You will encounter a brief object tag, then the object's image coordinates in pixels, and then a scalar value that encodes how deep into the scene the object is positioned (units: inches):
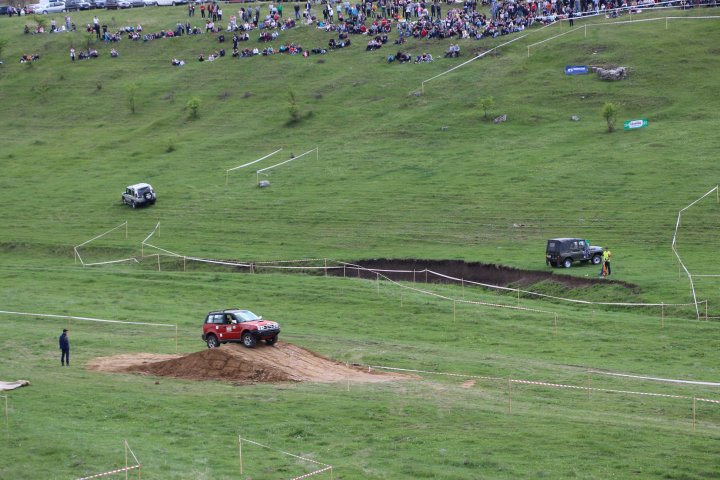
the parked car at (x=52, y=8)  6048.2
